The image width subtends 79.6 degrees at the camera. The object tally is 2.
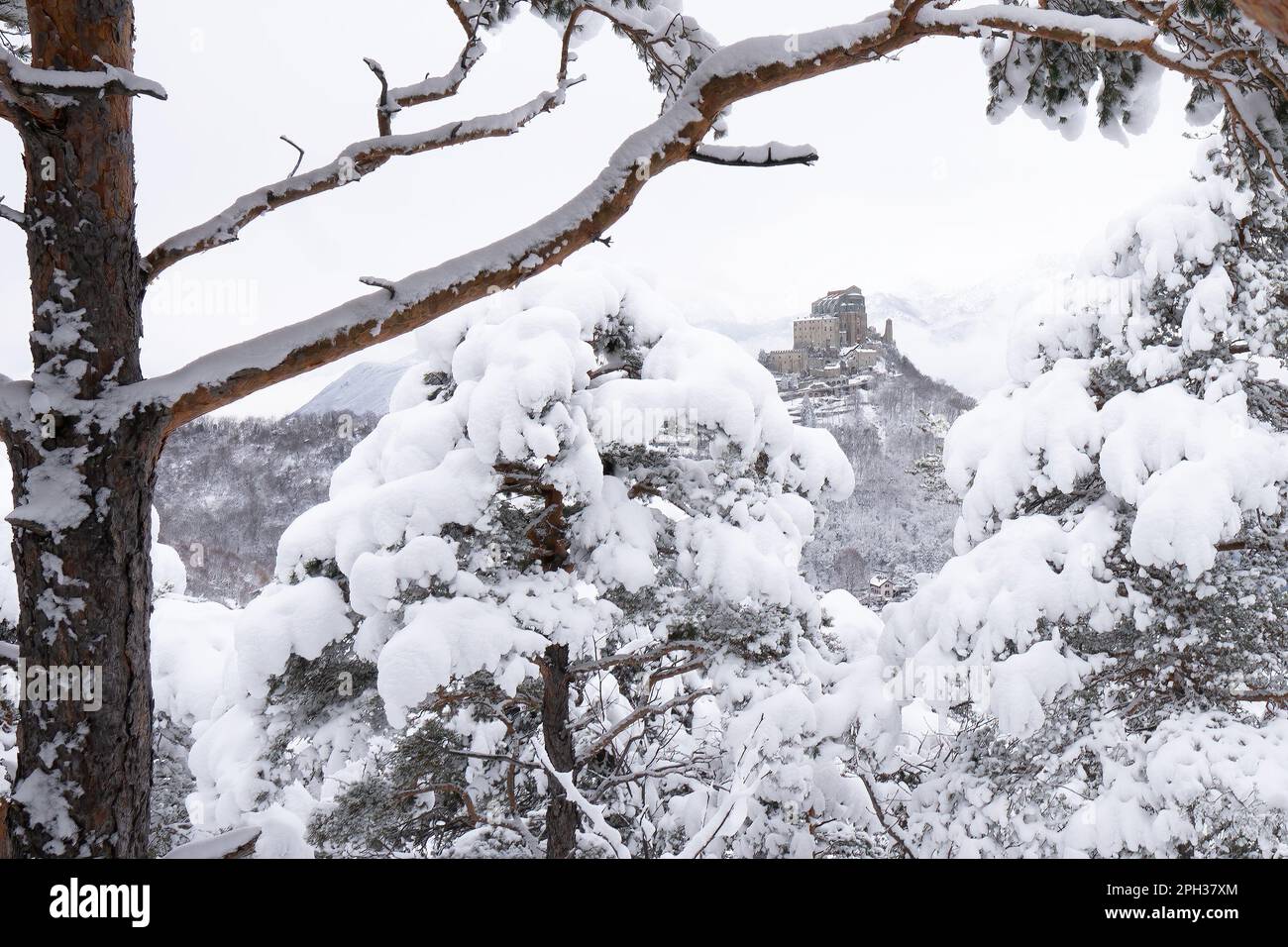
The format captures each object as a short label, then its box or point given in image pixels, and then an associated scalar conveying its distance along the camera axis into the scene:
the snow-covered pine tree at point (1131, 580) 6.48
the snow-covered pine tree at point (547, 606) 5.74
